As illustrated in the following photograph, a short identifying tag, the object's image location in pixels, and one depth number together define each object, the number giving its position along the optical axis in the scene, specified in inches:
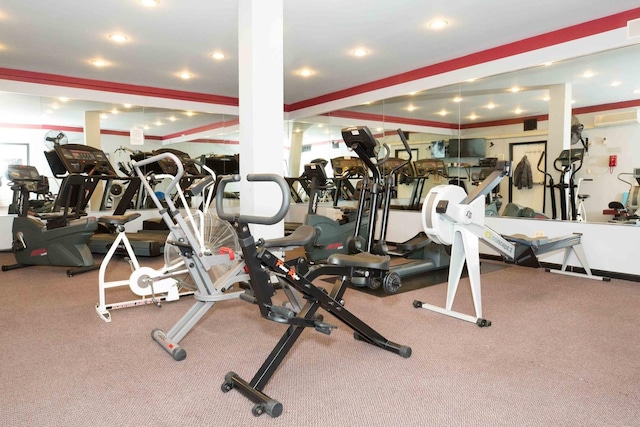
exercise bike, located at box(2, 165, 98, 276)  187.0
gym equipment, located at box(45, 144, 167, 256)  198.1
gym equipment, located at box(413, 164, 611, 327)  124.3
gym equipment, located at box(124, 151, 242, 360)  99.6
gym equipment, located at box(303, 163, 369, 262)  198.7
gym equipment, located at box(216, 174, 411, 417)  74.6
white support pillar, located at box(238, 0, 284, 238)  150.4
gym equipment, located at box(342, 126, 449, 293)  153.8
